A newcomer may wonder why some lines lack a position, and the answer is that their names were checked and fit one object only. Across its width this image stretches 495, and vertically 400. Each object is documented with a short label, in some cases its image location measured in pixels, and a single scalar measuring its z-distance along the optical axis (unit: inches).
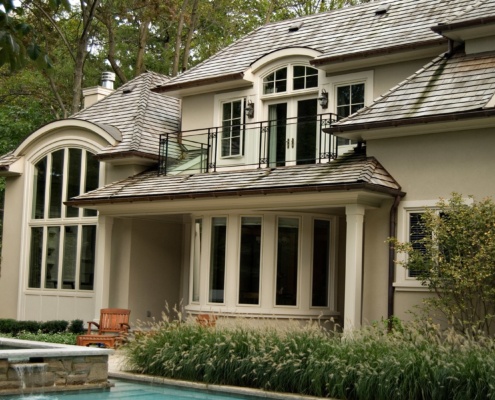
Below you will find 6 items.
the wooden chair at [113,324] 717.6
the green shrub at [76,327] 800.9
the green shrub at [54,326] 796.0
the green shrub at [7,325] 809.5
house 613.3
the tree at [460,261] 530.9
